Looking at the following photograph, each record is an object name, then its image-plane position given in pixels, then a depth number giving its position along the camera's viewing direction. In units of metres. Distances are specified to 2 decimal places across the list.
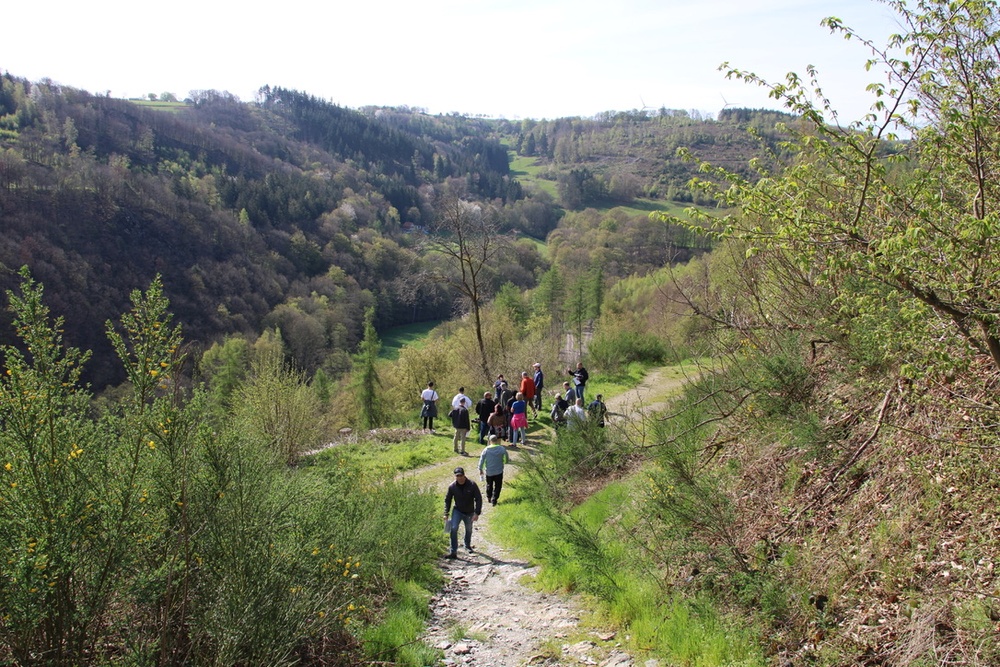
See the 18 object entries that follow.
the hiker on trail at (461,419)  14.31
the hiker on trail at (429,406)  16.38
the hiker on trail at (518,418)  14.31
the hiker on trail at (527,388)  15.88
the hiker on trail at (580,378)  16.28
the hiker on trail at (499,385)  16.42
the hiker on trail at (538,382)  17.02
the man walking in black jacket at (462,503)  8.77
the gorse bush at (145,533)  3.67
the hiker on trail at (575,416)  10.88
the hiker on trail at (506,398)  15.96
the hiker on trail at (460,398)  14.40
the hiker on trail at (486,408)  14.34
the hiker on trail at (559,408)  14.45
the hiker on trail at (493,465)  10.68
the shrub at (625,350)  23.62
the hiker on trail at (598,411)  11.04
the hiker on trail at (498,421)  13.57
